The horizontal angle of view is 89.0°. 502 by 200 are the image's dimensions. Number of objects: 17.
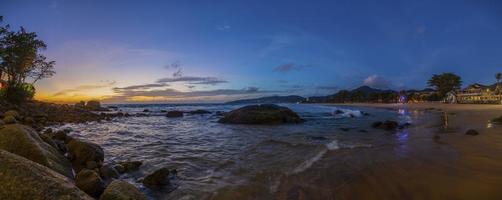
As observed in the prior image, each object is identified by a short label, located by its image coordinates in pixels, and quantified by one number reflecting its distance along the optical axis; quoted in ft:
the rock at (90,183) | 16.89
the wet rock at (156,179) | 21.21
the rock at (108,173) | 22.61
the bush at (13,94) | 93.13
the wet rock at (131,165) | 25.71
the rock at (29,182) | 10.21
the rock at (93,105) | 183.52
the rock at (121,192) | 14.65
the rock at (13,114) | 52.52
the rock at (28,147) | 19.08
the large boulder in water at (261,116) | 81.41
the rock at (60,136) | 37.79
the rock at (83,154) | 26.09
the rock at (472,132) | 45.47
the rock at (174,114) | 129.08
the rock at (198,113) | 150.32
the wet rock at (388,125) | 62.90
